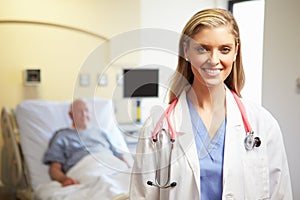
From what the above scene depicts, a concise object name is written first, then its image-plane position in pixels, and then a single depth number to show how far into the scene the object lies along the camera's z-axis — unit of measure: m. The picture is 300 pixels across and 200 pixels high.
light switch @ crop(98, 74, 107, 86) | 1.66
